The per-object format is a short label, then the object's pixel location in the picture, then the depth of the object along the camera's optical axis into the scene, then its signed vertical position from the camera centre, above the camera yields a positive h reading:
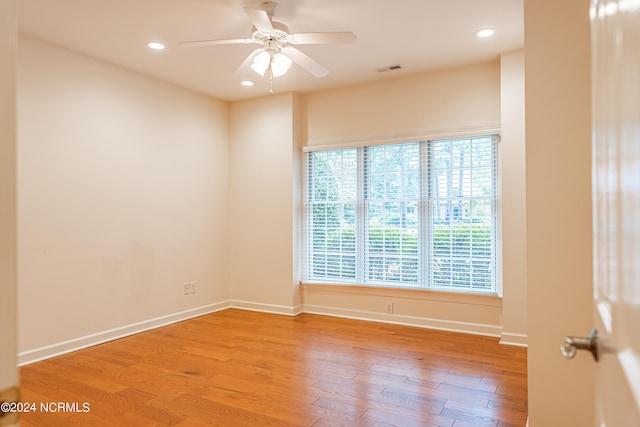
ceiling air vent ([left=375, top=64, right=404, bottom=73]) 4.21 +1.57
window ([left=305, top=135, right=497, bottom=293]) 4.14 +0.00
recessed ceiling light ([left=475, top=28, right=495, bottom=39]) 3.38 +1.56
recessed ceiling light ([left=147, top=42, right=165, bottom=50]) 3.64 +1.58
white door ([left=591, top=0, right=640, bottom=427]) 0.43 +0.01
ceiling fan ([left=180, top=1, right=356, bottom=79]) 2.82 +1.29
